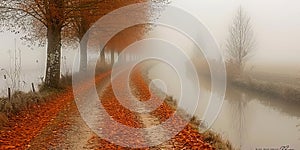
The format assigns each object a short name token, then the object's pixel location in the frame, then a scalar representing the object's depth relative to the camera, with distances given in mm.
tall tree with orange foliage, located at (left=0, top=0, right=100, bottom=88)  17500
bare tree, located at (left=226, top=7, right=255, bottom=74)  47281
